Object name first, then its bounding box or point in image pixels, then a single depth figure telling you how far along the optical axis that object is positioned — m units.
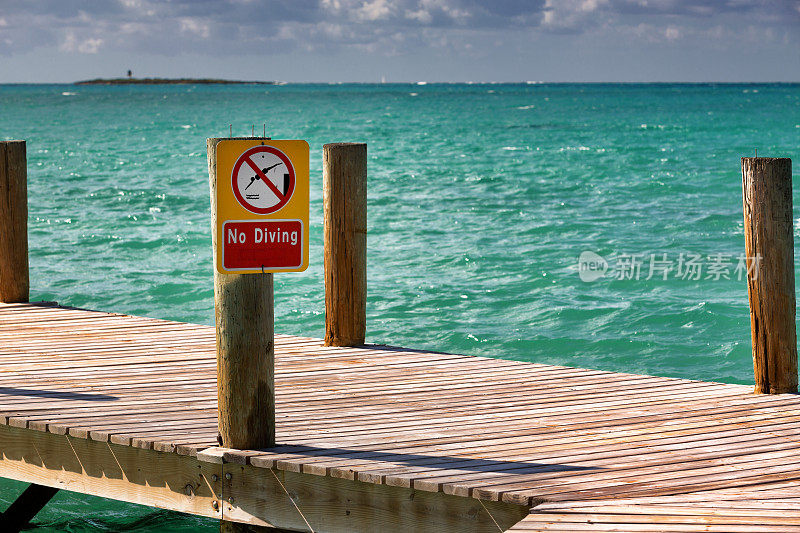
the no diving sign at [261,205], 8.59
